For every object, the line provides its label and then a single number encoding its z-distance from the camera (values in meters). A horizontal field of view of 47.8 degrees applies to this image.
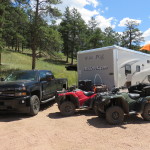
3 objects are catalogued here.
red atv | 6.22
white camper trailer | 8.29
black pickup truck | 5.78
